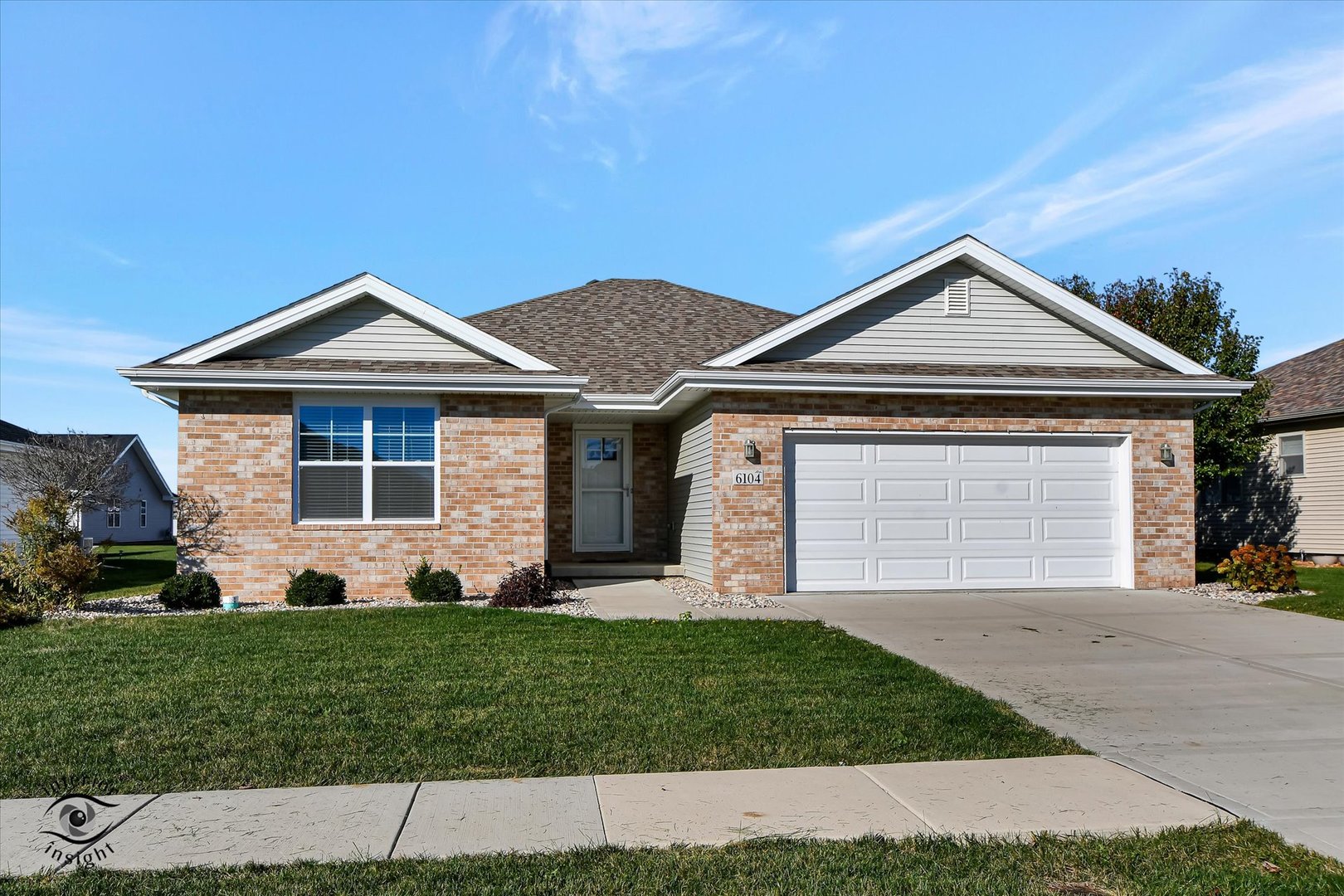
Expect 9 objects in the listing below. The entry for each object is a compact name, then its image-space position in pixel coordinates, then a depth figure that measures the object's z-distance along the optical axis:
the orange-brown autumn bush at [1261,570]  15.19
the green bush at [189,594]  12.99
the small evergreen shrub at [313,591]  13.16
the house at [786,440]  13.98
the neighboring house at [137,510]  40.97
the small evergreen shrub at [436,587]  13.46
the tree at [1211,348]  22.38
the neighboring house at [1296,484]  22.81
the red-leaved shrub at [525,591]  12.93
